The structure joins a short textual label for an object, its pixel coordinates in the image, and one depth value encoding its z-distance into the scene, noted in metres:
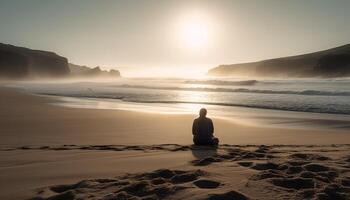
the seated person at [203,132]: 9.02
